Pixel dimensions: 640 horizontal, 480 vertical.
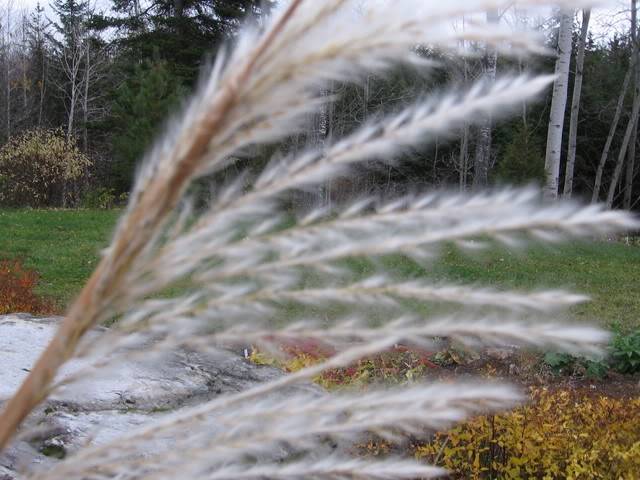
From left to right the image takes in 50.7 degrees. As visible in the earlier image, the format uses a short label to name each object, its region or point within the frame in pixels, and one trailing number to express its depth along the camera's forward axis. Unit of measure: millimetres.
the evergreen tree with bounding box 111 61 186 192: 15359
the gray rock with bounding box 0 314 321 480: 2582
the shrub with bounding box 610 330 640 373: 5879
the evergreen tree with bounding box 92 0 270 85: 20109
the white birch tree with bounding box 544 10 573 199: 13031
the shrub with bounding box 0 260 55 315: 7016
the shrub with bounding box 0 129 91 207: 18359
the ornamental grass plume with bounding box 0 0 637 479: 510
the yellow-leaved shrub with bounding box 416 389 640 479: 3371
